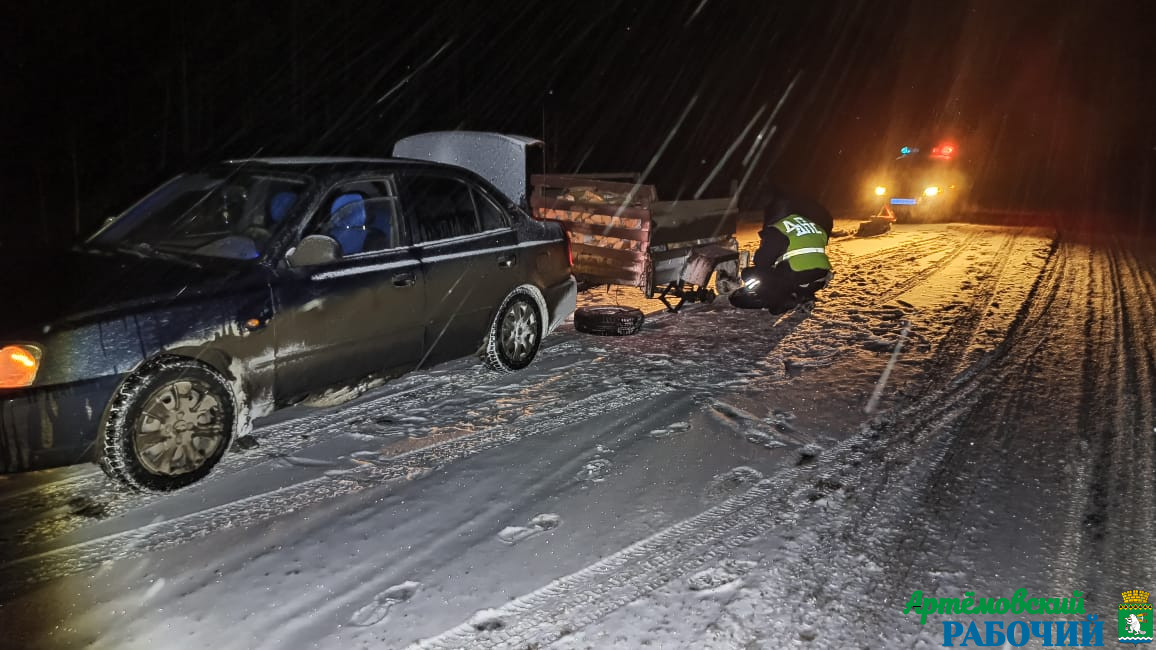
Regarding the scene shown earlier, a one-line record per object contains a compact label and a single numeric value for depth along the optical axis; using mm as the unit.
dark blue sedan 3316
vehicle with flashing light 16828
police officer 7867
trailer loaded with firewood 7570
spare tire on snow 6891
